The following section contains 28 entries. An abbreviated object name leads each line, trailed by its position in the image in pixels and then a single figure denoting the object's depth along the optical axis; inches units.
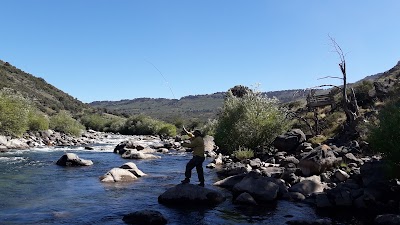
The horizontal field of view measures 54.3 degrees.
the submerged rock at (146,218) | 582.9
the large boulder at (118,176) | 981.8
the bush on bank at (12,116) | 2057.1
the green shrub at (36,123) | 2573.8
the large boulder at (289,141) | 1366.9
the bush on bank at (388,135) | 678.5
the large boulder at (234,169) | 1072.4
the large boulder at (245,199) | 726.5
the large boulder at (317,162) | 927.0
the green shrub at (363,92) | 2172.1
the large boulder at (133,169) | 1059.5
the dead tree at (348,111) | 1277.1
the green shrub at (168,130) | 3752.5
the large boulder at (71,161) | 1310.3
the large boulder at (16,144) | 1909.4
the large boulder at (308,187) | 790.5
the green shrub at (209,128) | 2447.1
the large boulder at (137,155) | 1592.4
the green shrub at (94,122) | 4638.5
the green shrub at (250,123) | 1466.5
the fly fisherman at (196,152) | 768.9
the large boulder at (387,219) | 544.1
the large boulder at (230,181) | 904.3
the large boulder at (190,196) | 719.7
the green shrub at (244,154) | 1357.0
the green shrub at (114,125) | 4379.9
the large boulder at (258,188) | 749.7
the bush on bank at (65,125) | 2979.8
